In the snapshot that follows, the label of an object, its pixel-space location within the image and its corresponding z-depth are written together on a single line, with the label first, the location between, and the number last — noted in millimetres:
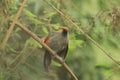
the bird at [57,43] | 9235
